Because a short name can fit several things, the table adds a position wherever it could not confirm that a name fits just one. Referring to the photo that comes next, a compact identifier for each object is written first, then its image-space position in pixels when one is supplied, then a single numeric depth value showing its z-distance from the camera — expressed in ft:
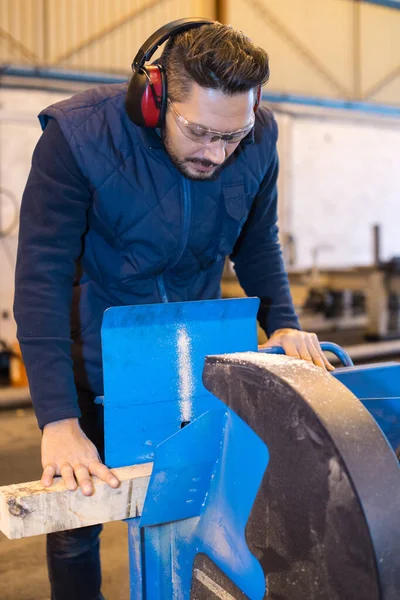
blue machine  2.68
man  3.43
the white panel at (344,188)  22.89
